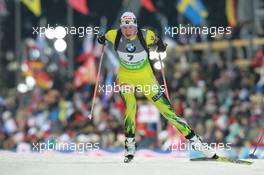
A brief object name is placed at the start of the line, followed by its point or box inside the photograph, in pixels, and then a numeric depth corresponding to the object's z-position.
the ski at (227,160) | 12.59
